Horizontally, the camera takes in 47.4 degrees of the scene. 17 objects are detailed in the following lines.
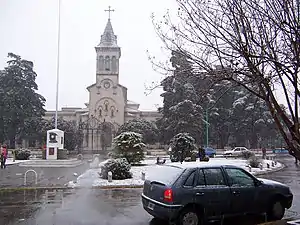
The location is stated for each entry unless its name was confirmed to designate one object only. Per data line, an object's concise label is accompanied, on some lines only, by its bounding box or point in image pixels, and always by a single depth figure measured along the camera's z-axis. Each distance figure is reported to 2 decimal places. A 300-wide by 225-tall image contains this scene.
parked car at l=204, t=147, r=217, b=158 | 42.57
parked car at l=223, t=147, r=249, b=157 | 43.53
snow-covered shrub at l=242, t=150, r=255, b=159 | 36.42
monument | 31.81
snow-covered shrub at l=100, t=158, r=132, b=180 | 17.73
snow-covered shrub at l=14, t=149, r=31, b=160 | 36.44
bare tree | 6.46
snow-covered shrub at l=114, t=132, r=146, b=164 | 25.02
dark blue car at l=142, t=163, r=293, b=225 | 7.65
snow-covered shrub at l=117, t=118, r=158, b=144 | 55.94
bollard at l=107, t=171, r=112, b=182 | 16.70
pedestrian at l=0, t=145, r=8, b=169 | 26.04
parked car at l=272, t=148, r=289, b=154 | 56.50
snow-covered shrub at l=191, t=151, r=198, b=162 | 26.38
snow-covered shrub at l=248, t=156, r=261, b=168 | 25.11
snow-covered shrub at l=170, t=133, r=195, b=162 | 26.41
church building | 70.56
